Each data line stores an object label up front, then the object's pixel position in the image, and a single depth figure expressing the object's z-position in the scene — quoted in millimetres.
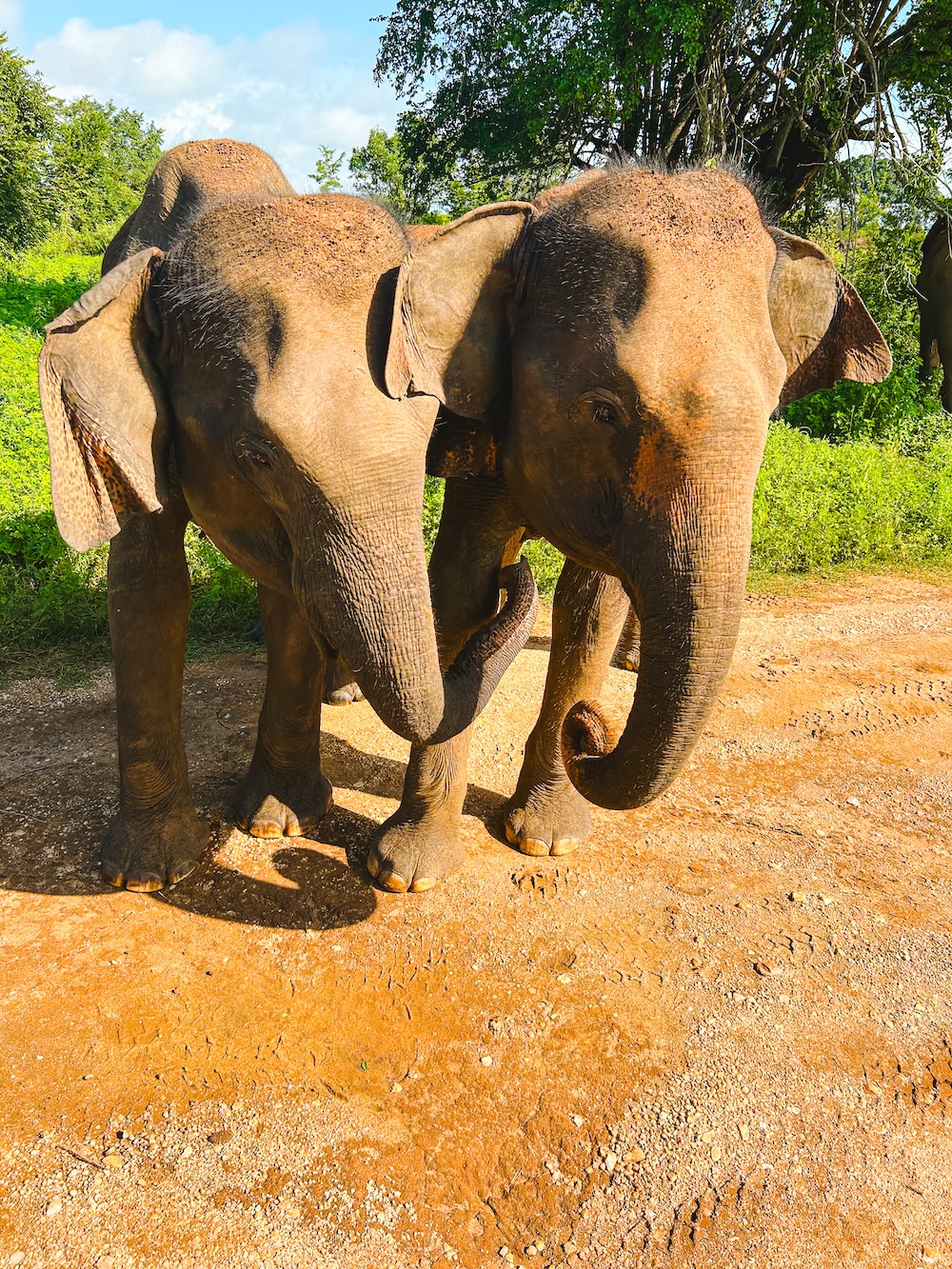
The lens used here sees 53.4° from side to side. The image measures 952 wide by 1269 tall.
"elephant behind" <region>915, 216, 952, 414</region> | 11898
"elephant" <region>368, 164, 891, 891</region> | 2236
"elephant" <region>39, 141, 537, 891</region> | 2217
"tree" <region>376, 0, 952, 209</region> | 9961
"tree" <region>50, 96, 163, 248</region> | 27094
